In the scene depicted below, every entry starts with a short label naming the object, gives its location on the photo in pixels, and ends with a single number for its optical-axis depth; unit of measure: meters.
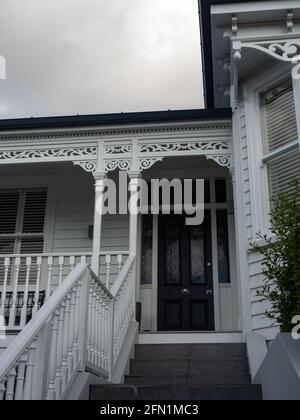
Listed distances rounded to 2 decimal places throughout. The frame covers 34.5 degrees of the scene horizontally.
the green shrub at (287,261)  2.99
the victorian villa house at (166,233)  3.82
